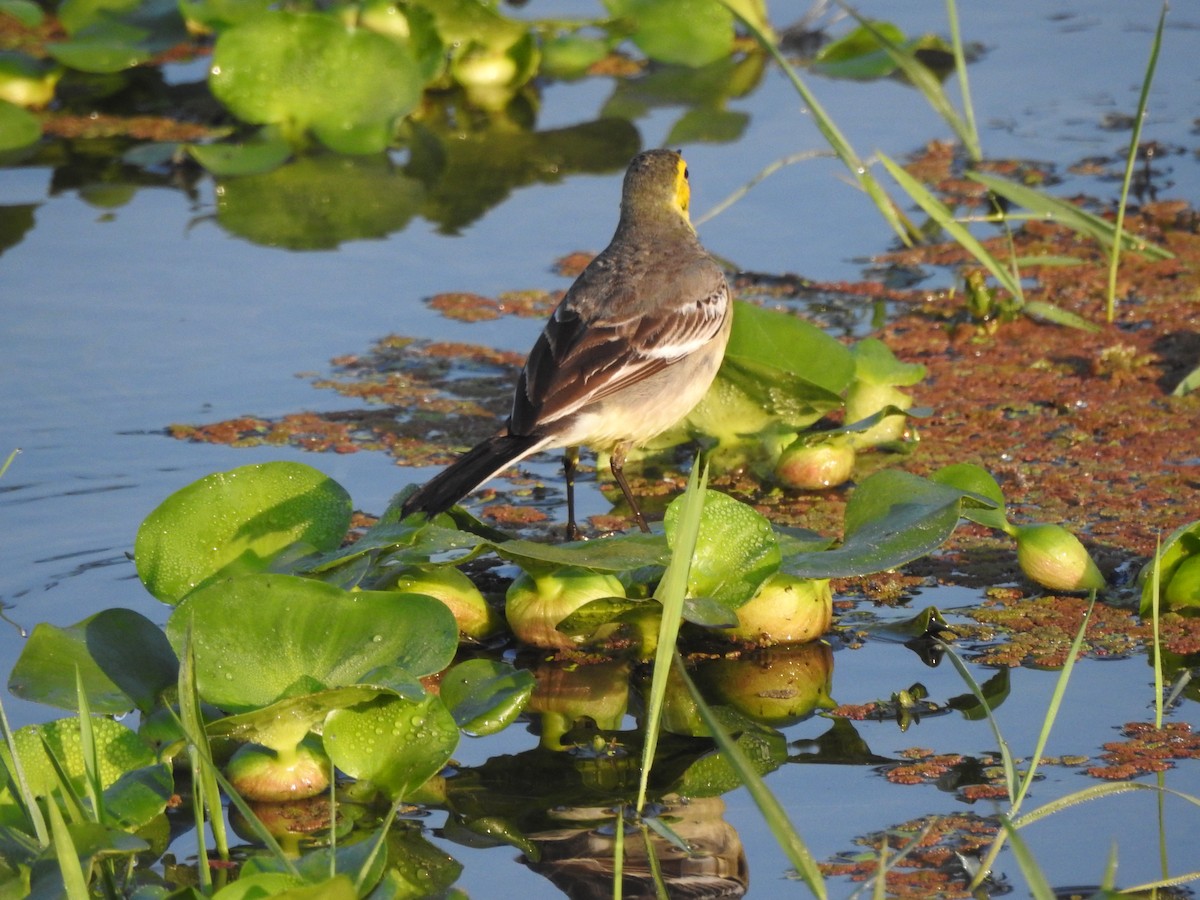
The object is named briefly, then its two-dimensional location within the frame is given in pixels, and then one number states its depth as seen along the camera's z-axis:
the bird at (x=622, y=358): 11.09
